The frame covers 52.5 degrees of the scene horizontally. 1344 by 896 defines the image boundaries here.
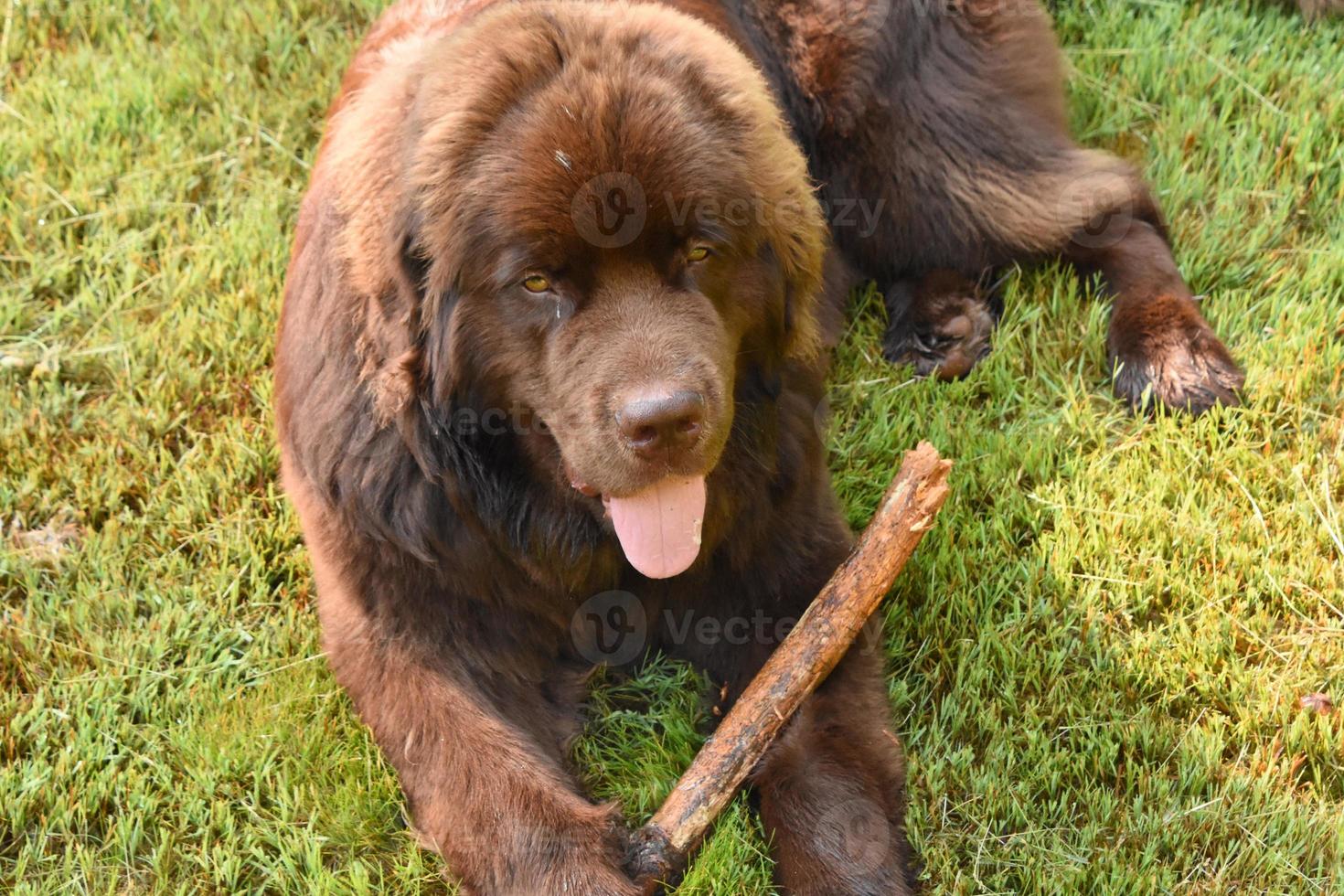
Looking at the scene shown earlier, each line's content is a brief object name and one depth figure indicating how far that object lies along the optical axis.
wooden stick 2.86
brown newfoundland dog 2.66
